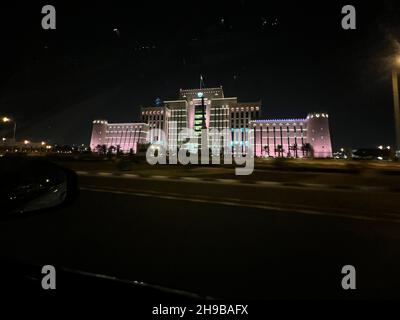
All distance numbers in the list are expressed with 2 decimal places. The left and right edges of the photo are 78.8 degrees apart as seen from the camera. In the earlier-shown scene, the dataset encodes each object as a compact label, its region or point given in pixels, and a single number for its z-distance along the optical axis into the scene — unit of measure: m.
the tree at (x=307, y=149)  129.38
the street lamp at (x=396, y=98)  18.70
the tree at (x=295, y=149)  133.40
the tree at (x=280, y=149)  133.55
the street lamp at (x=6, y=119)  46.22
